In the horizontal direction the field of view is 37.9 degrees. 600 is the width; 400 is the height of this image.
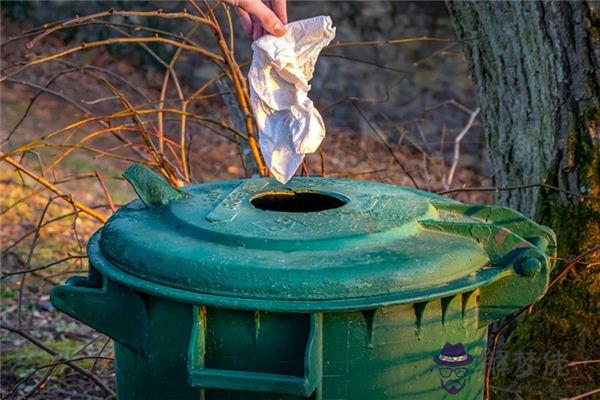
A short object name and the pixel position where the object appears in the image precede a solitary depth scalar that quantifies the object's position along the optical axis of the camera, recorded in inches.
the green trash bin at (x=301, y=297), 74.5
